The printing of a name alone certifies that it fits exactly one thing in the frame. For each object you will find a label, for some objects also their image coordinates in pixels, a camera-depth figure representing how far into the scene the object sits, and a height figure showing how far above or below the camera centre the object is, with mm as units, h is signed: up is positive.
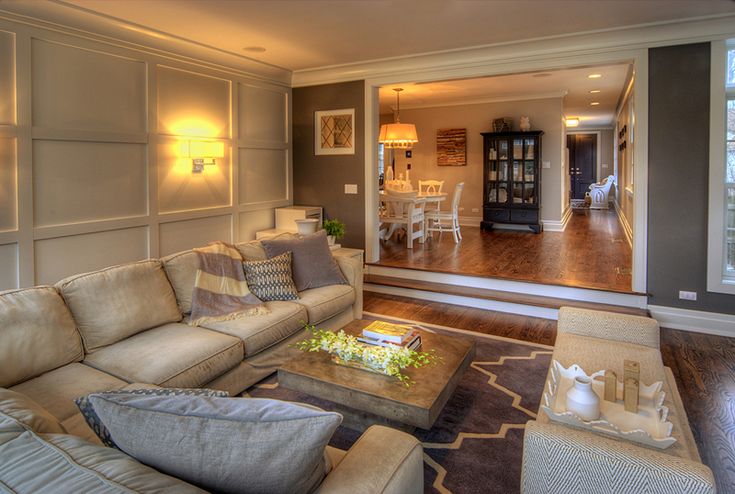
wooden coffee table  2201 -813
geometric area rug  2221 -1124
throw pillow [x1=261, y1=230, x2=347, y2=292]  3873 -313
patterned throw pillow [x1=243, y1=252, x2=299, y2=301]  3520 -436
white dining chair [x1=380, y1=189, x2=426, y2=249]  7332 +155
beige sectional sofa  2082 -650
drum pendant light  7426 +1353
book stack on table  2803 -686
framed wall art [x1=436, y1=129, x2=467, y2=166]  9928 +1557
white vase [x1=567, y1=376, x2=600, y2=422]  1879 -712
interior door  15852 +2009
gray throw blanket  3117 -468
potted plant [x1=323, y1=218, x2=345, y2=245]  5133 -82
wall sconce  4754 +708
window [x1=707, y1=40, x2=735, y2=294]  4074 +421
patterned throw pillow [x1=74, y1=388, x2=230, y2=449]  1245 -502
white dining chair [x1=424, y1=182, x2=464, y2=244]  7891 +97
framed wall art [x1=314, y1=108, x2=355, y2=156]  5926 +1130
